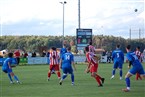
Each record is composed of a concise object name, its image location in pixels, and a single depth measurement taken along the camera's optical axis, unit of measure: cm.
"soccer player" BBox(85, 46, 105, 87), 2021
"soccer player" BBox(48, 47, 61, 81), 2422
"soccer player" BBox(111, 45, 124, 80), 2545
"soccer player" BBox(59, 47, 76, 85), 2055
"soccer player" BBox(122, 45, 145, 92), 1722
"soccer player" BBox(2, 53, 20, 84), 2208
